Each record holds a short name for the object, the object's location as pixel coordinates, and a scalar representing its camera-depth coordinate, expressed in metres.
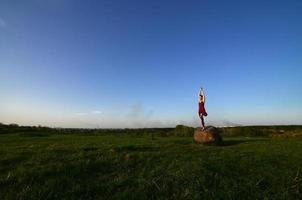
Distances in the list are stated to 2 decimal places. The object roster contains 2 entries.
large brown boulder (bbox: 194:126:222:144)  12.60
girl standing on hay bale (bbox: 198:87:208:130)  12.51
